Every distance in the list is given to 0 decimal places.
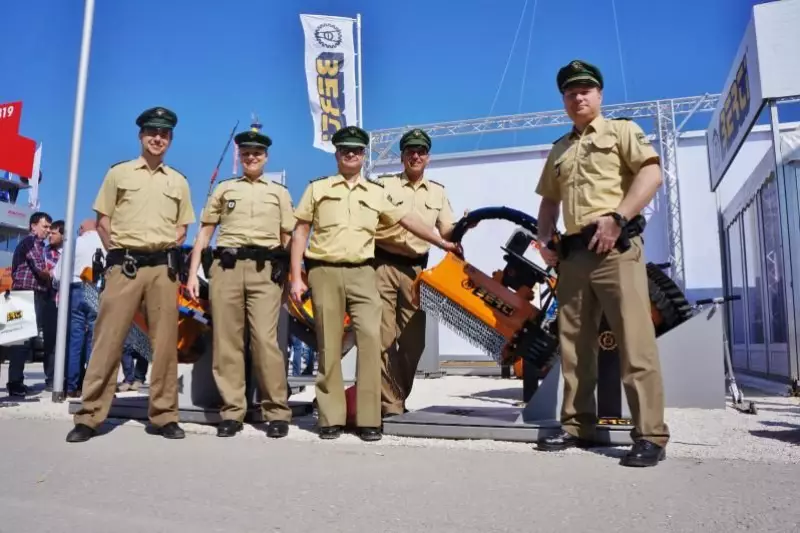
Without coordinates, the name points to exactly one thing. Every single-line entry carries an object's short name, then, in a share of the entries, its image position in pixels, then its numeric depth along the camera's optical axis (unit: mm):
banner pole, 12758
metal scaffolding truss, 12930
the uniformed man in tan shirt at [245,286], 4070
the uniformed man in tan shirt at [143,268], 3895
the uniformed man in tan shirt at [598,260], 3066
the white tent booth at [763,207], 6457
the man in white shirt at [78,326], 6465
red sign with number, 7219
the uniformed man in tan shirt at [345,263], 3861
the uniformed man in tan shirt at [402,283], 4254
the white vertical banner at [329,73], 12398
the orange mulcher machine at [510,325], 3639
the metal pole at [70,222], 5566
